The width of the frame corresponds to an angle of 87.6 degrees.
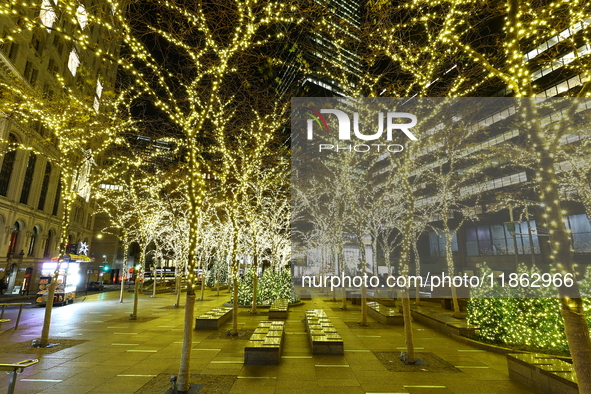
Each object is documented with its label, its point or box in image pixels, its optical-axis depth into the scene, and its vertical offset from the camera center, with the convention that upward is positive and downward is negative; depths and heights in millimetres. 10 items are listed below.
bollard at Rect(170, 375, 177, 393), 6504 -2390
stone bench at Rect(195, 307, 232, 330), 12273 -2122
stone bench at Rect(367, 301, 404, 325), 13906 -2112
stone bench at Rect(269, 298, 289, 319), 15047 -2074
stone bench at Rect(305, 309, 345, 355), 8930 -2040
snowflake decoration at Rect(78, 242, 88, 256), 36938 +2211
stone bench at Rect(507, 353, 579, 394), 5836 -2058
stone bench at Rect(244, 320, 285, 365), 8016 -2134
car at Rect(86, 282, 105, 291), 35781 -2230
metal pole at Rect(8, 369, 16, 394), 4867 -1807
